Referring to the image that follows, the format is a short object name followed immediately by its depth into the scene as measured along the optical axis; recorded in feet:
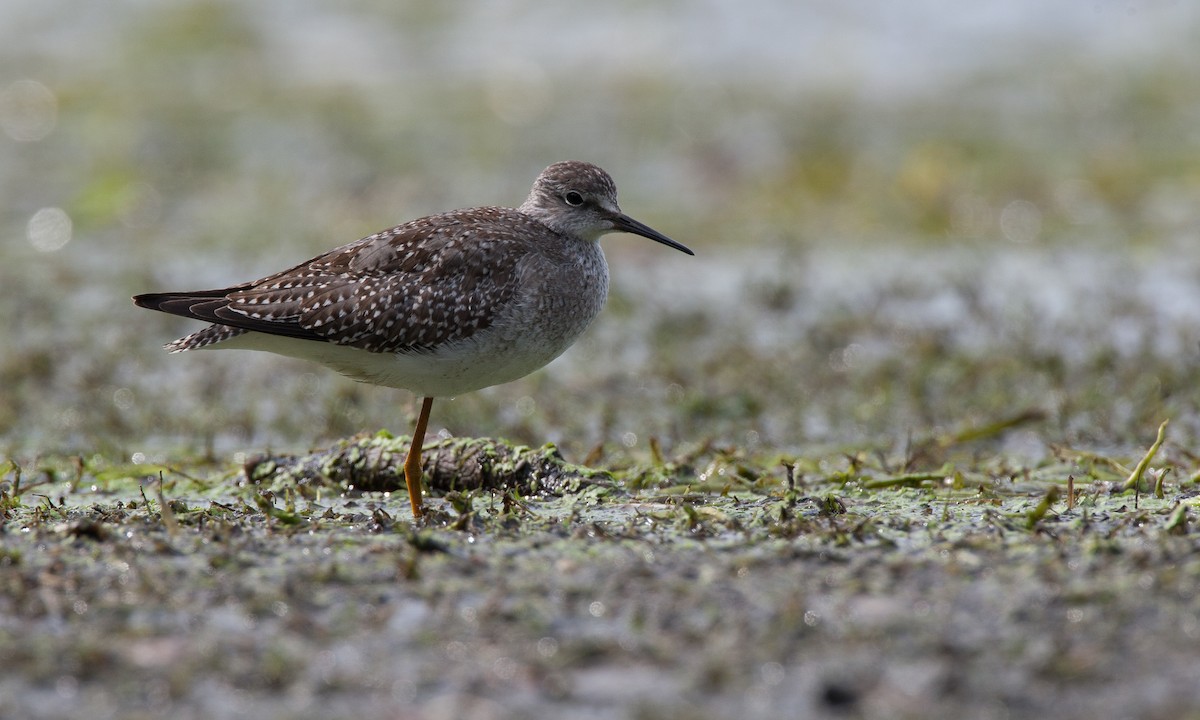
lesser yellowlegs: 42.19
